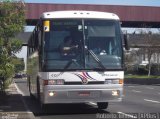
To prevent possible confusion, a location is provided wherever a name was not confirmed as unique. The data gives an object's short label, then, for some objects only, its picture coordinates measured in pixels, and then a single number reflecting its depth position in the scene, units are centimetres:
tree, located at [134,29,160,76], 6525
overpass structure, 4862
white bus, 1562
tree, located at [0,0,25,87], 2009
